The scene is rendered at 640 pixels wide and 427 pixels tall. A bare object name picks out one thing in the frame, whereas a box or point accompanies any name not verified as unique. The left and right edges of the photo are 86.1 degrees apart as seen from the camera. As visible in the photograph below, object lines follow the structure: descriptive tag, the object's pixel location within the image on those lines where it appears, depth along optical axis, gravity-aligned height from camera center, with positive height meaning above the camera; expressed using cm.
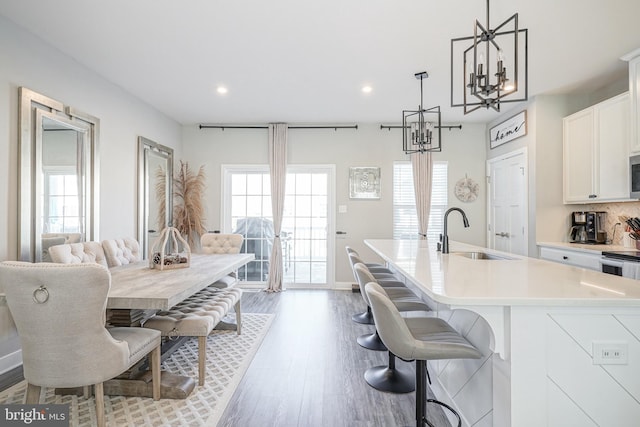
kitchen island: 134 -55
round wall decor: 564 +34
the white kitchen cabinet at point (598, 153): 341 +64
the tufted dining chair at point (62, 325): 162 -56
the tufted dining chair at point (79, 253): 257 -35
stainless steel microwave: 319 +34
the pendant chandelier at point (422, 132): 349 +82
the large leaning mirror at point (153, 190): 449 +30
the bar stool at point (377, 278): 299 -64
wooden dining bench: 236 -78
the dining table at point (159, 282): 194 -49
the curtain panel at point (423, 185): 557 +43
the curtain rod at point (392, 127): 559 +138
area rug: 200 -123
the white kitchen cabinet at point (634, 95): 313 +108
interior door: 459 +12
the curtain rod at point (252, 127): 564 +140
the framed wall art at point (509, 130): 455 +117
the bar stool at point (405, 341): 152 -60
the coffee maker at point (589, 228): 397 -19
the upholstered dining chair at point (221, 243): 424 -40
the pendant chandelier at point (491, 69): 178 +145
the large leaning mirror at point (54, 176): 277 +32
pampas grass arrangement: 550 +11
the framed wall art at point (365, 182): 565 +48
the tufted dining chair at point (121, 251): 321 -40
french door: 573 -21
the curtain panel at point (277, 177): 558 +56
